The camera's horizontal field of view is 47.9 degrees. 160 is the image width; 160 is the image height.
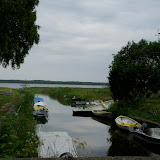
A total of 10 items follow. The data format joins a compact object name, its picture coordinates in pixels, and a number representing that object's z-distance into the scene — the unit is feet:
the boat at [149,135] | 47.42
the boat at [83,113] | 101.19
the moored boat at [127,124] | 61.72
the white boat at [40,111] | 87.40
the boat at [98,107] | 106.93
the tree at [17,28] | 55.88
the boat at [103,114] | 90.74
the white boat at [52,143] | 31.89
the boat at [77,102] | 139.03
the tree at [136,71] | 82.64
